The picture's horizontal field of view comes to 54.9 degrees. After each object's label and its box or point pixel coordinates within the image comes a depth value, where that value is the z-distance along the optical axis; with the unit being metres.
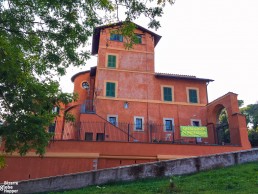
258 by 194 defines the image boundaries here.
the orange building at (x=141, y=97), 17.91
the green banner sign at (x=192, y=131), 15.69
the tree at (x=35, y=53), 6.86
